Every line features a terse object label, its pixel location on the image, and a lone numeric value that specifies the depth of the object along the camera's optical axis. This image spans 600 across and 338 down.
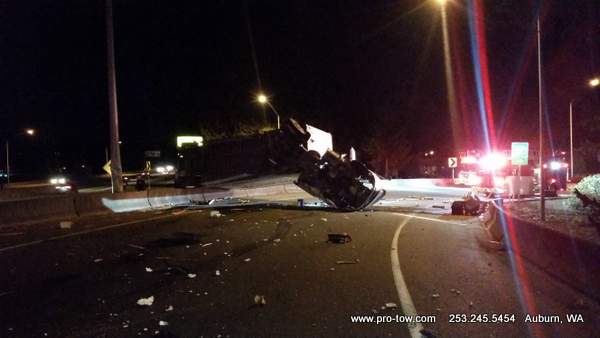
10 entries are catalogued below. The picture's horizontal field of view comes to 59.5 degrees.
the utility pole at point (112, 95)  21.97
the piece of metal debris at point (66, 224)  15.45
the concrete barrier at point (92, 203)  16.22
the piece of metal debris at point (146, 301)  6.68
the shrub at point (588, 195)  11.53
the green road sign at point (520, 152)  20.39
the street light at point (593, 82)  37.19
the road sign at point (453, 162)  34.83
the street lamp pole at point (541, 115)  12.68
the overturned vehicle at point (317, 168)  18.77
